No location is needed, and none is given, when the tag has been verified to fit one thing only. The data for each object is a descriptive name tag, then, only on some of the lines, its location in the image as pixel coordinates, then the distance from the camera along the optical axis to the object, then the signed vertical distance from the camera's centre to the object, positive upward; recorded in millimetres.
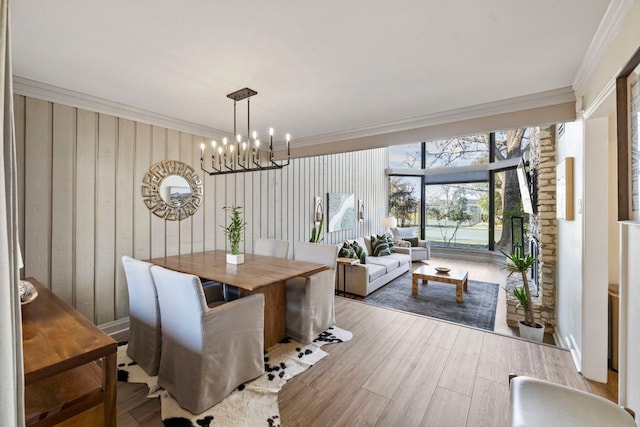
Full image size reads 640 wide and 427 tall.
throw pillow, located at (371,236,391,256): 6072 -686
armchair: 6925 -770
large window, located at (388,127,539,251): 6902 +693
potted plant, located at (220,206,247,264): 2955 -322
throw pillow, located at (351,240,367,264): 4855 -670
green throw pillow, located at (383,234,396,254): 6434 -701
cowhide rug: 1804 -1294
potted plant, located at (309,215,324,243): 5312 -351
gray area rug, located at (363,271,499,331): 3737 -1319
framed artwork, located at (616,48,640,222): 1351 +381
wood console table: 1146 -777
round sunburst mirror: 3215 +270
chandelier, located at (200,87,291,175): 2551 +907
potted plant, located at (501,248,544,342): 2990 -1011
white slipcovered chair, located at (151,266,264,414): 1854 -909
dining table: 2414 -540
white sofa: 4480 -1017
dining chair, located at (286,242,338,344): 2807 -934
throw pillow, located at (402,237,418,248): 7668 -718
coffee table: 4328 -993
